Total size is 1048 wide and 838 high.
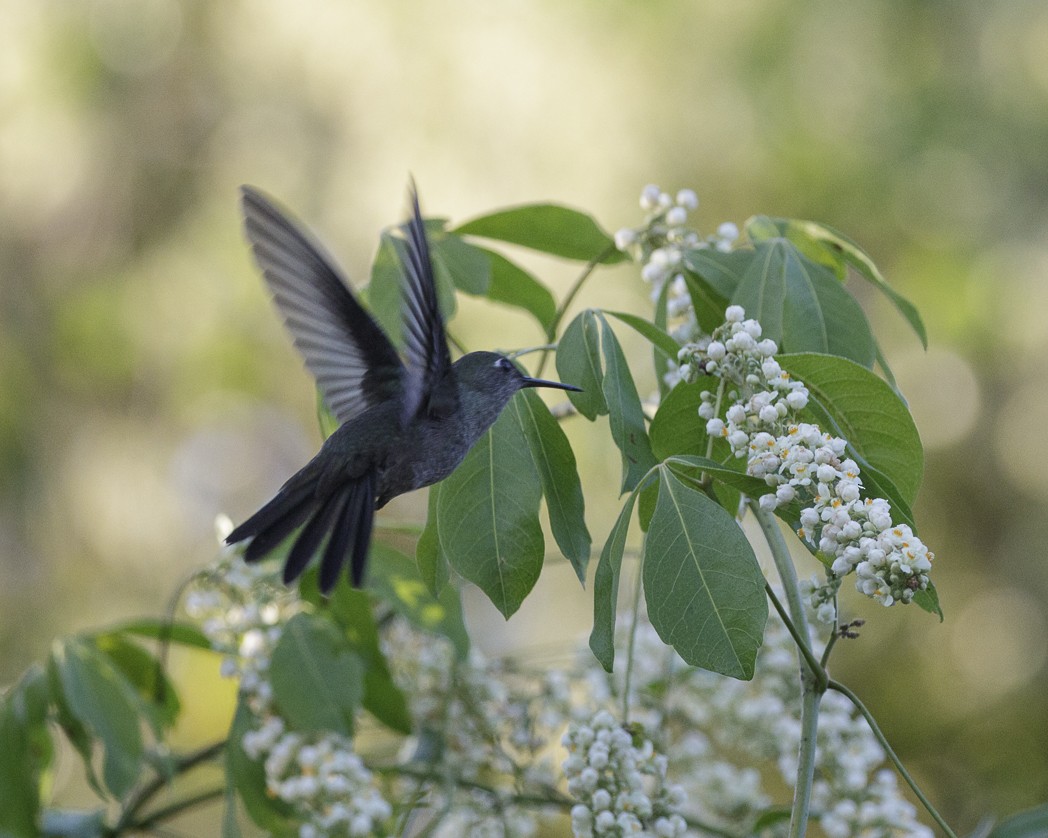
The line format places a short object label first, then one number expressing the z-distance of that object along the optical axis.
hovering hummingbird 3.76
